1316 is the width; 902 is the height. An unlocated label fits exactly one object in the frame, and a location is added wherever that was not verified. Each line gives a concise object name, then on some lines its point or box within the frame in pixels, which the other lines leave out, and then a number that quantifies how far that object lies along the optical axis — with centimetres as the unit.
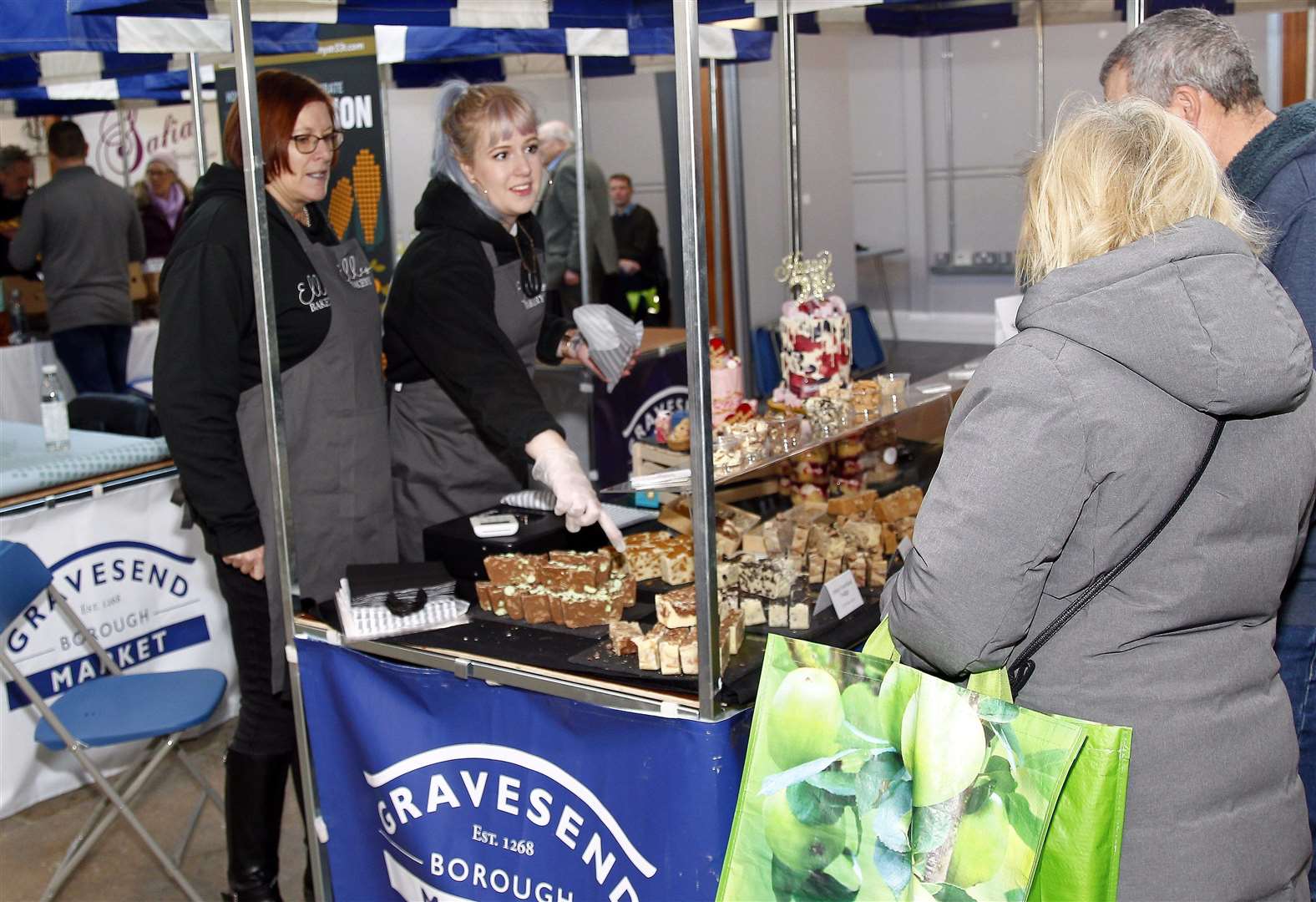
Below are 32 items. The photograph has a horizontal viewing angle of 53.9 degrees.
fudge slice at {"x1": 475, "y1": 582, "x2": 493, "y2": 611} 247
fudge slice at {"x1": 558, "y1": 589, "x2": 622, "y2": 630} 237
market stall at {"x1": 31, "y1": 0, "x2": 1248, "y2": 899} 202
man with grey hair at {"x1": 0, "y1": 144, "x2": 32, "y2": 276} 823
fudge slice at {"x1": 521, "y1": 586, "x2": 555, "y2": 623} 239
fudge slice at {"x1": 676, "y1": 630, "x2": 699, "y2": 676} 209
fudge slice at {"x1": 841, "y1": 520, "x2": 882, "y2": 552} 262
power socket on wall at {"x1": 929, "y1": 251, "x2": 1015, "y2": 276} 1078
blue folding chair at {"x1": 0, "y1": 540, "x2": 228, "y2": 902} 304
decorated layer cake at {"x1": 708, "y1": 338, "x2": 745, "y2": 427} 287
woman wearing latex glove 251
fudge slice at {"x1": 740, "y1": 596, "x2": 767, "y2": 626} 230
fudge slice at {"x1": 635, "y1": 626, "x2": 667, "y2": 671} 211
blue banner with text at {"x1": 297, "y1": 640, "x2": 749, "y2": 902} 205
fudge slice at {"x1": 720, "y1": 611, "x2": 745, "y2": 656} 216
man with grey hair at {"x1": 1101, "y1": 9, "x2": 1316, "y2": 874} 204
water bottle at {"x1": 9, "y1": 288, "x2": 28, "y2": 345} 735
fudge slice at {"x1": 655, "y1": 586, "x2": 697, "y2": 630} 218
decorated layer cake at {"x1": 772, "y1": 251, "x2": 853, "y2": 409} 288
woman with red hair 257
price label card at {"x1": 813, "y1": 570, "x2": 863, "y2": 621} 230
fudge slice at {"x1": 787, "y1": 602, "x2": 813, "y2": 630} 227
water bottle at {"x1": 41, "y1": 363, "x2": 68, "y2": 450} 415
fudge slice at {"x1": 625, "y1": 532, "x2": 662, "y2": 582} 255
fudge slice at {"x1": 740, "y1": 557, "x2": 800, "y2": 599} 231
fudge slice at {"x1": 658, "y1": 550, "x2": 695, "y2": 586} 253
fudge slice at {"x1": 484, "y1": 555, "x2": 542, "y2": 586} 245
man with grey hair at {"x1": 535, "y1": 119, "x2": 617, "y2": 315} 758
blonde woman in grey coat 146
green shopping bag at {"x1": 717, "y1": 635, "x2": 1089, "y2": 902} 150
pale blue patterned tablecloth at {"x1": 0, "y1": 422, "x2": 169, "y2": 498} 378
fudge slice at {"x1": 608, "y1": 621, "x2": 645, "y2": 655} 220
